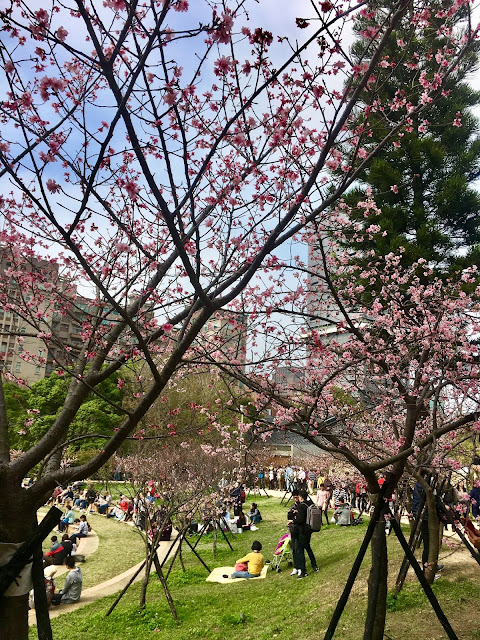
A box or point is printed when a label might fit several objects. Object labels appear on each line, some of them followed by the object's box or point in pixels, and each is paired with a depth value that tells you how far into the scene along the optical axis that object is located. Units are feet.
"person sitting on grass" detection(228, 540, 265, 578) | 31.42
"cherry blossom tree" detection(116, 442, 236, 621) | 30.55
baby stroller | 32.55
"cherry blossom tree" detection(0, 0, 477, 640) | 9.18
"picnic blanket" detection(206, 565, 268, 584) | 31.22
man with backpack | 29.84
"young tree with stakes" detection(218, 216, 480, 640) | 14.87
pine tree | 40.91
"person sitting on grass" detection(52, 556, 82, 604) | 28.25
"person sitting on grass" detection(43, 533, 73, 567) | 35.58
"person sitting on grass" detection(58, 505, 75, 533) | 48.39
